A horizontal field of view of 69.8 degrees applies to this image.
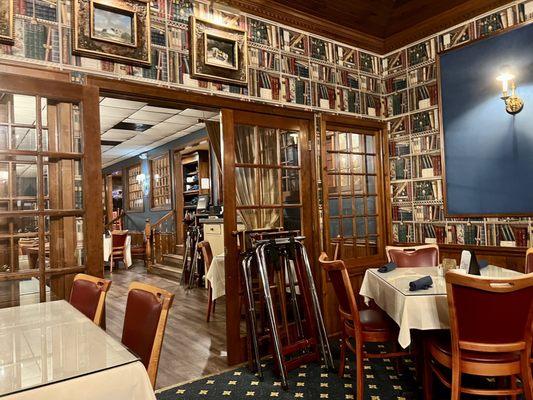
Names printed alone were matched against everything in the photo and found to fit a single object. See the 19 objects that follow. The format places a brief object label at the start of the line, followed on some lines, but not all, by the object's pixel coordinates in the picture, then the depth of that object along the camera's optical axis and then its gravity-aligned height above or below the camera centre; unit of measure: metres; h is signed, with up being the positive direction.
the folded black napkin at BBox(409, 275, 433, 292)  2.39 -0.53
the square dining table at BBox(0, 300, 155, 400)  1.14 -0.50
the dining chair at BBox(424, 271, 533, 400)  1.93 -0.68
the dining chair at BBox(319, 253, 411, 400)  2.60 -0.86
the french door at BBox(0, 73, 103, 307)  2.35 +0.19
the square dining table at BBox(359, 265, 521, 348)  2.25 -0.62
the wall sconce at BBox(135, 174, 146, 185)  10.39 +0.95
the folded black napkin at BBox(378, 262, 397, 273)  3.10 -0.53
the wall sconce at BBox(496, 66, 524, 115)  3.36 +0.92
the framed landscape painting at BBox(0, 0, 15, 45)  2.40 +1.23
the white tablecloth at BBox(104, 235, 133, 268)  8.38 -0.81
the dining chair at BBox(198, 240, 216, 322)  5.02 -0.63
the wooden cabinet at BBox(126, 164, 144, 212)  11.10 +0.70
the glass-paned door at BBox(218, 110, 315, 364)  3.36 +0.24
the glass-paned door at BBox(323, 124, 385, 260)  4.14 +0.14
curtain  3.50 +0.30
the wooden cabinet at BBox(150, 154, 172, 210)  9.50 +0.74
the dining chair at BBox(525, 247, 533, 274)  2.76 -0.47
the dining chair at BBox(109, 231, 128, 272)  8.84 -0.77
